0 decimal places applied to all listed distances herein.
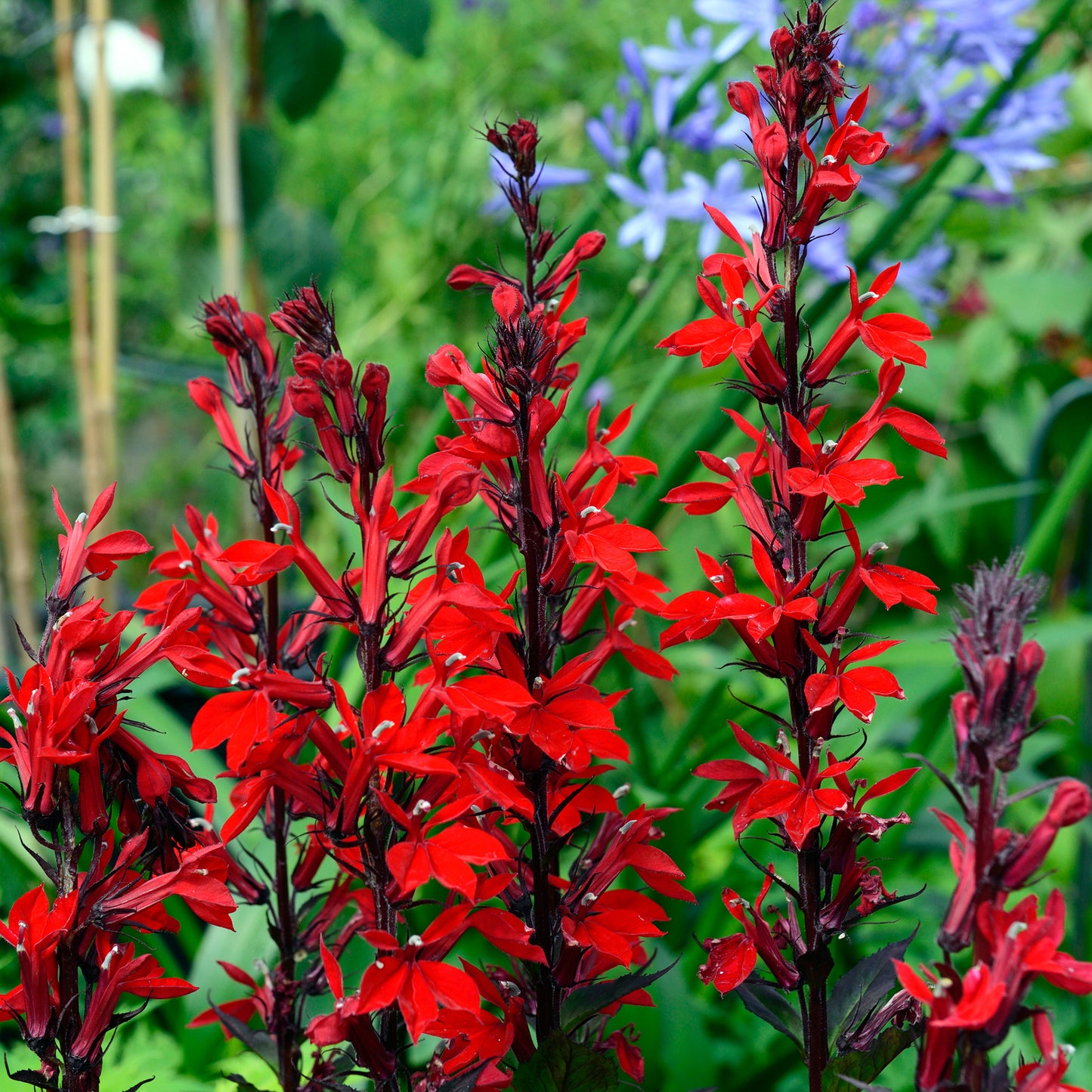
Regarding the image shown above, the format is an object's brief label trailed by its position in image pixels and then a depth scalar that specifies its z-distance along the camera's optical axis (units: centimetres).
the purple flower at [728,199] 126
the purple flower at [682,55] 139
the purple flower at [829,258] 133
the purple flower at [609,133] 134
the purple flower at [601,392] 187
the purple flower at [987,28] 128
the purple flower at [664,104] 128
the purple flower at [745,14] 122
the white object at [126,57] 225
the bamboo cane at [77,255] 137
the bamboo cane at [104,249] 133
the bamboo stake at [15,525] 144
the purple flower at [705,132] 130
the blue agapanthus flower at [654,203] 121
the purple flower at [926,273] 160
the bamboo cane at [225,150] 138
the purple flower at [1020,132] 126
